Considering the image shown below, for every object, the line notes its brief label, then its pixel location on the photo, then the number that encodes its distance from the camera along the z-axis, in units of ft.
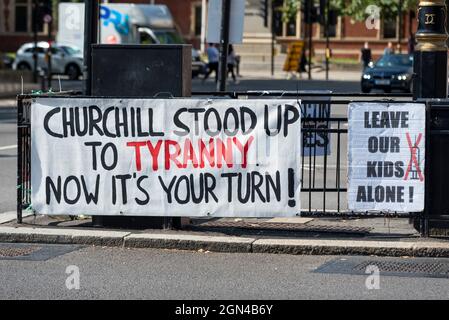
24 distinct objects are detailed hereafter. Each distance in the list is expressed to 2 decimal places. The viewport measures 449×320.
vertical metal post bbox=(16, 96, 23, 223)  35.47
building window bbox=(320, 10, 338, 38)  230.03
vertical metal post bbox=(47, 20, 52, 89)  118.11
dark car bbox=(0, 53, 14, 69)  195.18
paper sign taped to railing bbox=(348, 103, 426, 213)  33.86
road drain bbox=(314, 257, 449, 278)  30.09
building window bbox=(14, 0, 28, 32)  249.75
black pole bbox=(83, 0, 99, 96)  37.63
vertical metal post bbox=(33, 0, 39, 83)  132.55
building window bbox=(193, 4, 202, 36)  242.99
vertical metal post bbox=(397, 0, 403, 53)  181.61
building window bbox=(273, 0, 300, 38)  230.09
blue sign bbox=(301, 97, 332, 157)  36.14
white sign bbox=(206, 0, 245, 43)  49.65
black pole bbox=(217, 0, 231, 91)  48.55
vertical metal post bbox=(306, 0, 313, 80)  170.59
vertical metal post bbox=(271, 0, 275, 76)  182.80
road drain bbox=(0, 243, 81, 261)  32.35
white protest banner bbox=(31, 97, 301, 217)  34.32
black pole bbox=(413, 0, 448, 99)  35.70
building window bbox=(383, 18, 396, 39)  235.61
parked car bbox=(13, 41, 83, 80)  165.89
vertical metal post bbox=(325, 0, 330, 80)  171.26
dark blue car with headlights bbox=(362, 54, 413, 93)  128.77
